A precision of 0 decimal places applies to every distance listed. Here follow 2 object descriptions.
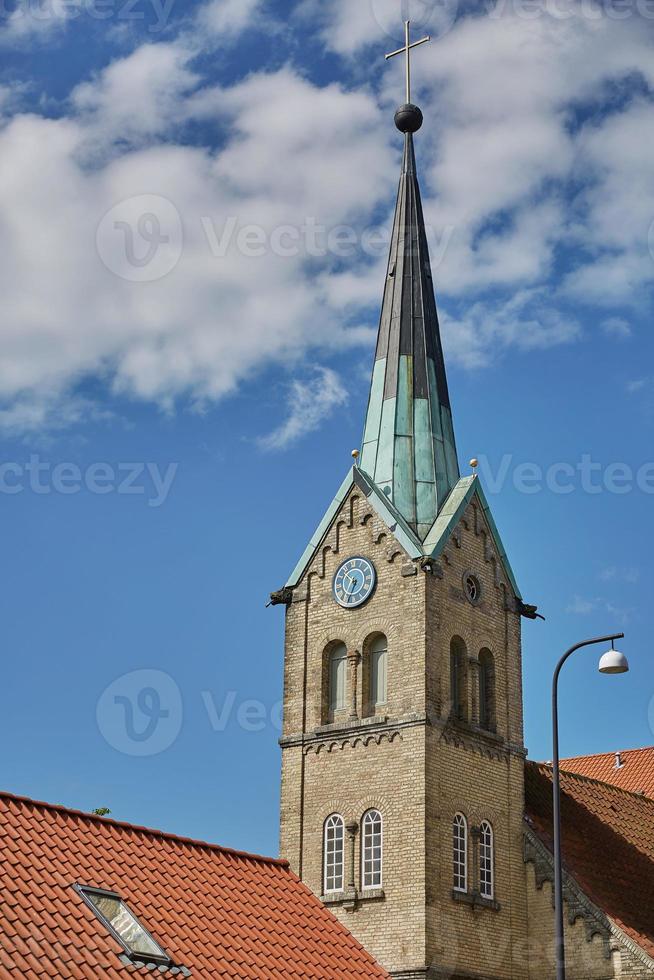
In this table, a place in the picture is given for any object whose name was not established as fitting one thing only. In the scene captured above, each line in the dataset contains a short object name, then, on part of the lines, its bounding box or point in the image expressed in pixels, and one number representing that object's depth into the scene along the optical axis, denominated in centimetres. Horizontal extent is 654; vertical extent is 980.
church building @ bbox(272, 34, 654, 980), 3175
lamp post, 2362
